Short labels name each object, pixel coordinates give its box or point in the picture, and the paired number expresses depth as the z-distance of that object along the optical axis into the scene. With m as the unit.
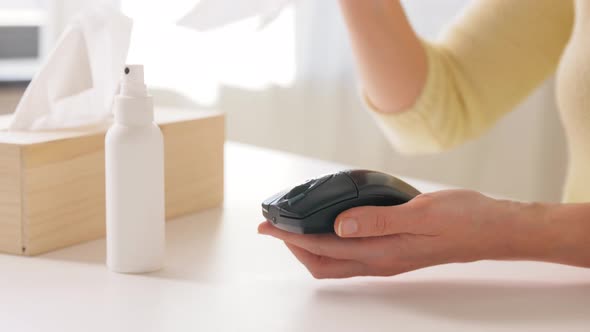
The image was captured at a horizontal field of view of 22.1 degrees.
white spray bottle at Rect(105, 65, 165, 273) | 0.97
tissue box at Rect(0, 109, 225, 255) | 1.01
